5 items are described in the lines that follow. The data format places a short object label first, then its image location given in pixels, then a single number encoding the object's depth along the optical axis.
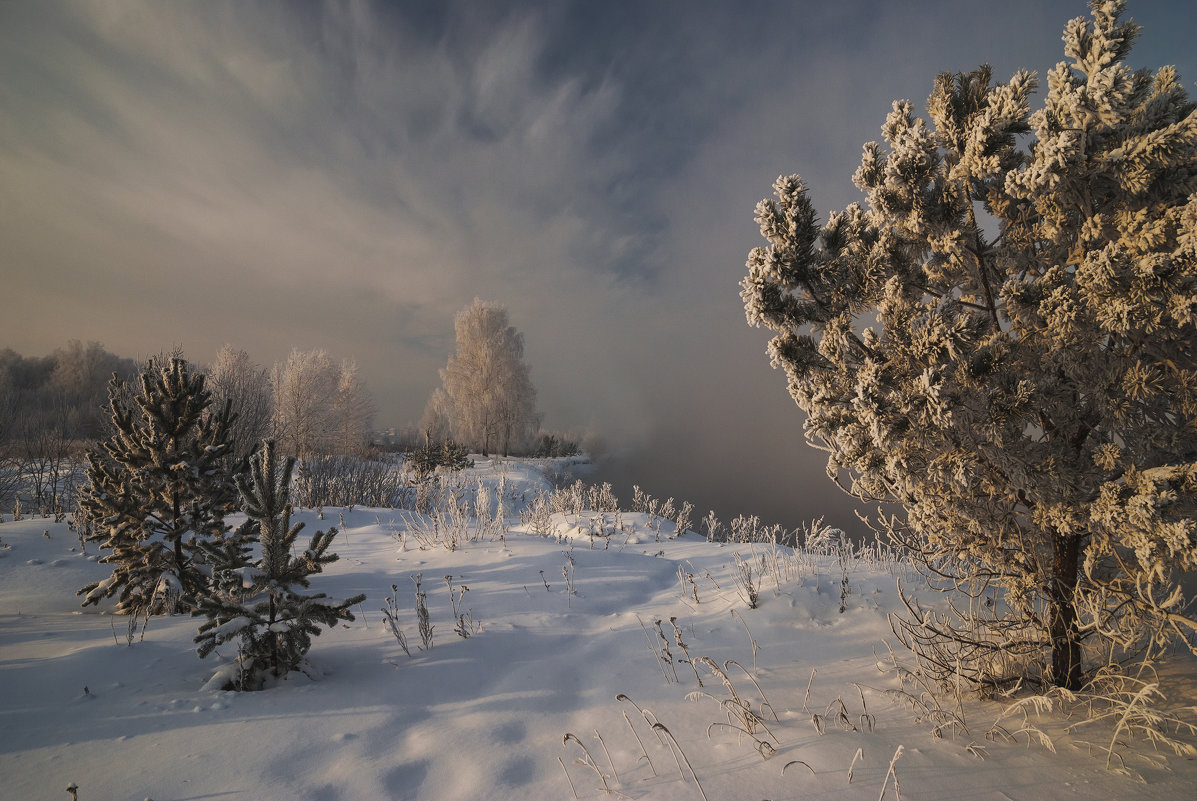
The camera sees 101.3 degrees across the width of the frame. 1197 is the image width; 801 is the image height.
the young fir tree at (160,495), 4.15
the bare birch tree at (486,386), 35.16
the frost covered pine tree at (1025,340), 2.19
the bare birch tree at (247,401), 13.65
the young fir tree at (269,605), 2.93
